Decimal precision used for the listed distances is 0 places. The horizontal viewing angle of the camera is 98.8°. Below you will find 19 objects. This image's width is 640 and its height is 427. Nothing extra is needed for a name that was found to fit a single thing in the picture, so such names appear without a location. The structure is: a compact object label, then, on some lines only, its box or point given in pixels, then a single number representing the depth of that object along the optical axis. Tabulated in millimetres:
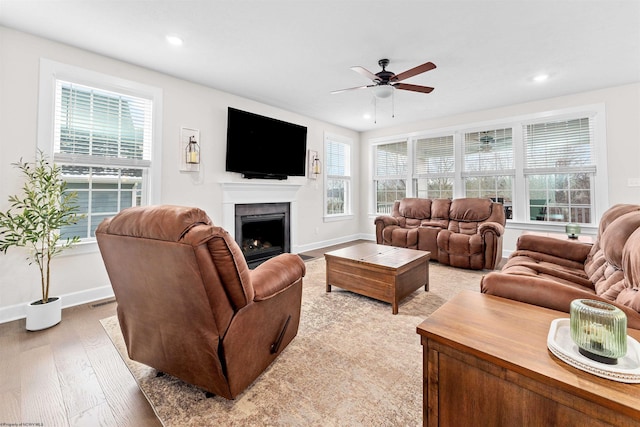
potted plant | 2314
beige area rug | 1394
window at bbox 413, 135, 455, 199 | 5574
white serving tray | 761
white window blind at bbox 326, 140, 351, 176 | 6055
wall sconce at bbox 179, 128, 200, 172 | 3686
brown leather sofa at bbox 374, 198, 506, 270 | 4000
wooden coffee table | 2633
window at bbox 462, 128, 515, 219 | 4957
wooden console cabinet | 747
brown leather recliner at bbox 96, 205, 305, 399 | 1209
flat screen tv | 4113
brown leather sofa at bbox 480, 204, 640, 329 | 1298
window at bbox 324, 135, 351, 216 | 6020
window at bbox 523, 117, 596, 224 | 4273
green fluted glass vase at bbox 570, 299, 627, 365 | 798
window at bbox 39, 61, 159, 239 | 2805
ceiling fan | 2912
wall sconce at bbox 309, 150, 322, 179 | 5480
